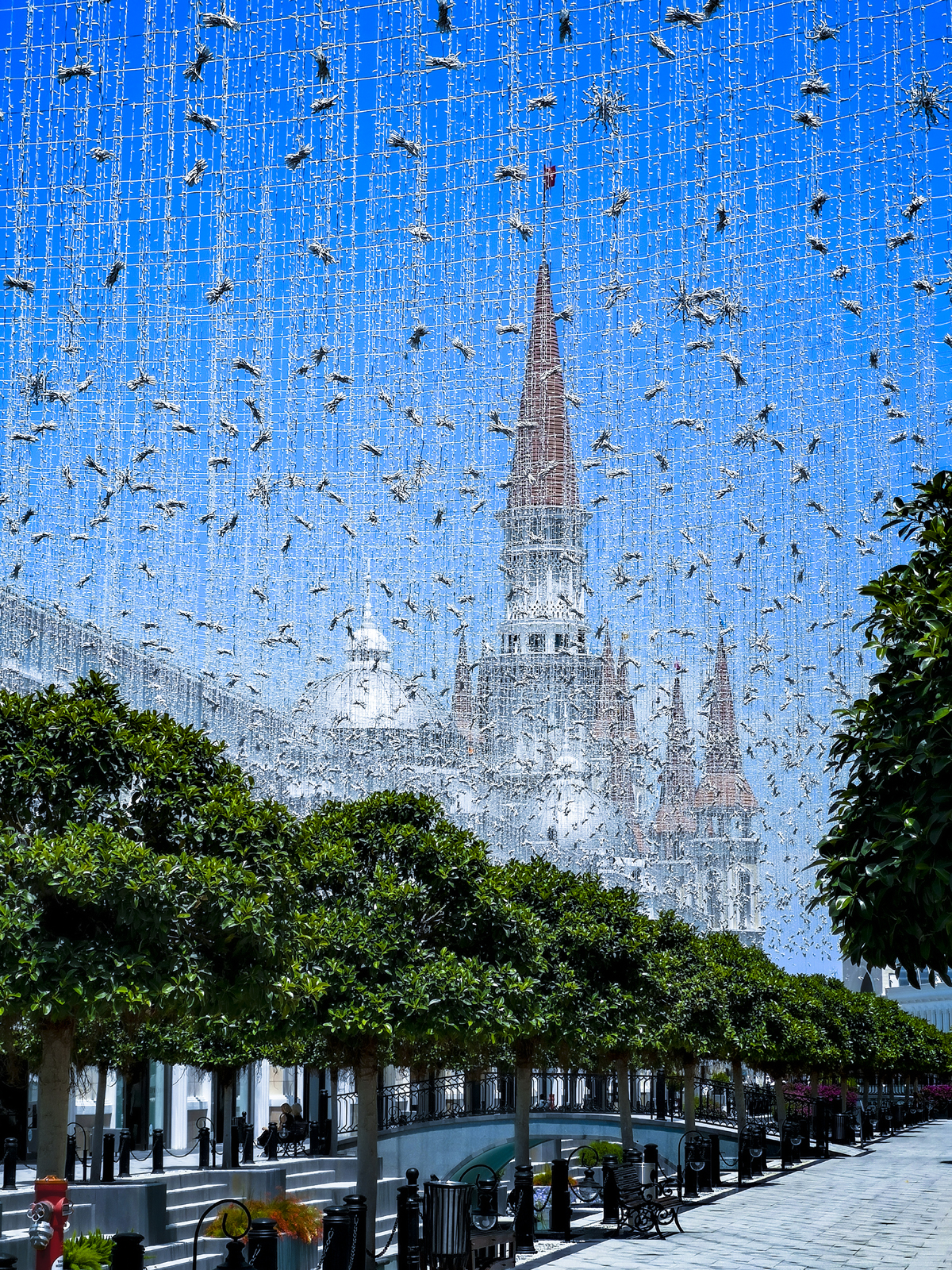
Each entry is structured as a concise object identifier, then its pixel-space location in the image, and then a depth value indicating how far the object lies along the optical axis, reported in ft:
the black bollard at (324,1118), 128.90
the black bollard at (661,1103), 152.25
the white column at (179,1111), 163.94
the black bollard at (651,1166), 82.99
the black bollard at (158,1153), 112.57
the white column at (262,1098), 191.42
